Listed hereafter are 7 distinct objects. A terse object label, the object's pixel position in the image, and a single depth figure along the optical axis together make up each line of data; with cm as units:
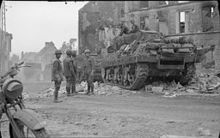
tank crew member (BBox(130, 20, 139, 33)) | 1530
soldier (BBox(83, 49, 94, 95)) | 1202
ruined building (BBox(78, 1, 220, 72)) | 2680
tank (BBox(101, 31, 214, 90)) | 1201
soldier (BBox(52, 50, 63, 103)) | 943
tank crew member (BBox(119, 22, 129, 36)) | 1623
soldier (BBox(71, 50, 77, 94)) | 1123
